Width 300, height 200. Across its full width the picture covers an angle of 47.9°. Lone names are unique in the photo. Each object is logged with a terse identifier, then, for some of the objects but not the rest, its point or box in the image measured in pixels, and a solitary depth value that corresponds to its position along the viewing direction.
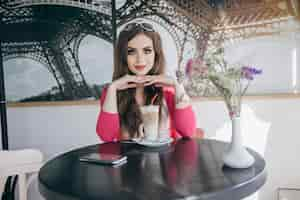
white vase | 1.29
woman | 1.97
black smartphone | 1.41
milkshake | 1.71
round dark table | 1.07
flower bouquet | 1.28
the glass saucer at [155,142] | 1.68
